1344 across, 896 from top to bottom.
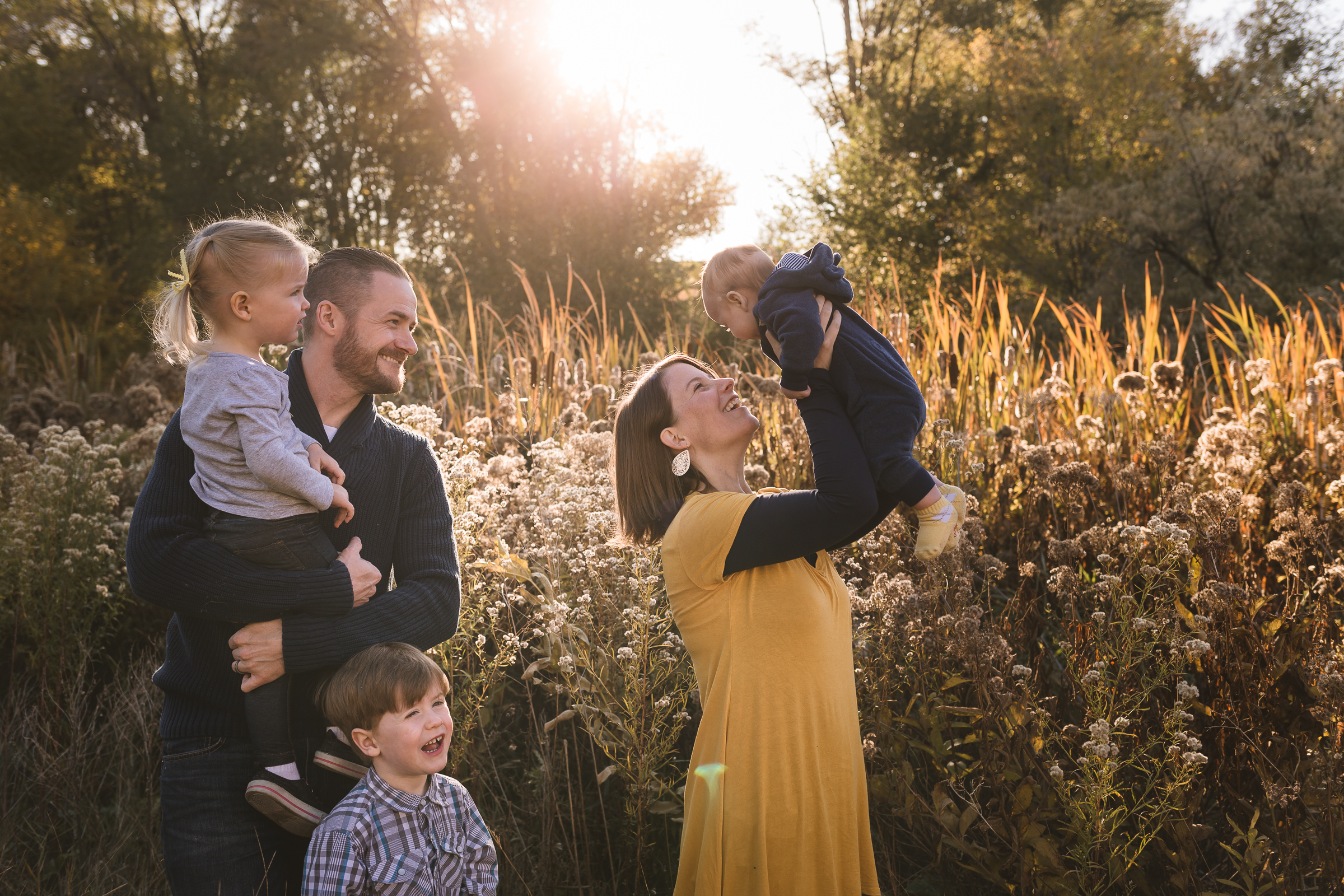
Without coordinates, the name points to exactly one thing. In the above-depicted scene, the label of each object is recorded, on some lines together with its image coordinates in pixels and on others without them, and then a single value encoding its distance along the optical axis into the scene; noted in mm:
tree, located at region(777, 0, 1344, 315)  16875
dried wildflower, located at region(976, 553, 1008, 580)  3031
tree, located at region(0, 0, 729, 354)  24219
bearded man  2180
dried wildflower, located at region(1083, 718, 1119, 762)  2311
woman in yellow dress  2150
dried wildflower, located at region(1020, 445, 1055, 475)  3439
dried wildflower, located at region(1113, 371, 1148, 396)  4215
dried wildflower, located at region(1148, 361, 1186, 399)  4410
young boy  2115
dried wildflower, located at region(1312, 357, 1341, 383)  4320
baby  2287
